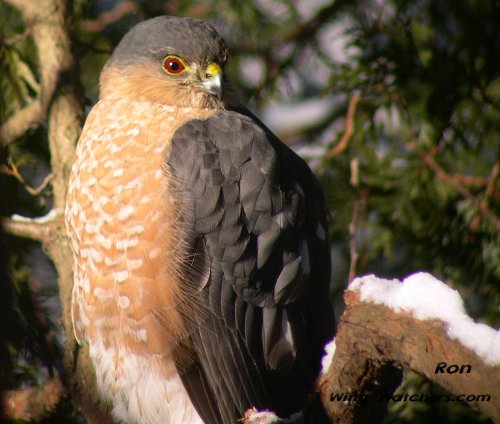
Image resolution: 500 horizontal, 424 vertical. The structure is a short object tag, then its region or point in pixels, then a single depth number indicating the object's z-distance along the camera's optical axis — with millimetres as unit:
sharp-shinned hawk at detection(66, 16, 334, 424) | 7141
